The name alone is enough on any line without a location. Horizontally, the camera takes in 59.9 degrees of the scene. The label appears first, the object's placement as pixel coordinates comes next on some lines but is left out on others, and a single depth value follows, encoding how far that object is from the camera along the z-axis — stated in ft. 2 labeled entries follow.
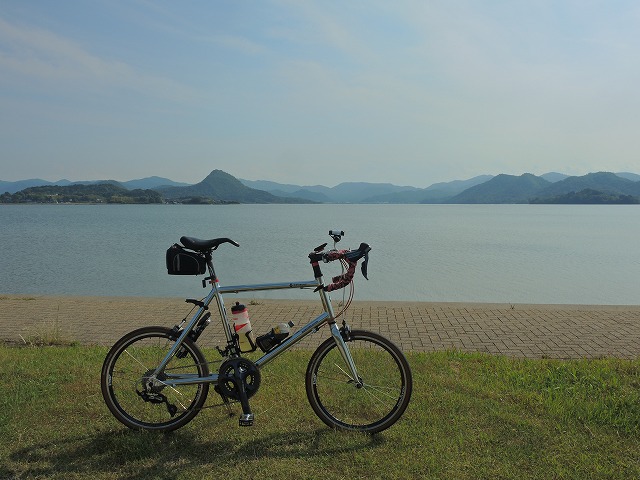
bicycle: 12.32
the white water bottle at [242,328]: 12.40
